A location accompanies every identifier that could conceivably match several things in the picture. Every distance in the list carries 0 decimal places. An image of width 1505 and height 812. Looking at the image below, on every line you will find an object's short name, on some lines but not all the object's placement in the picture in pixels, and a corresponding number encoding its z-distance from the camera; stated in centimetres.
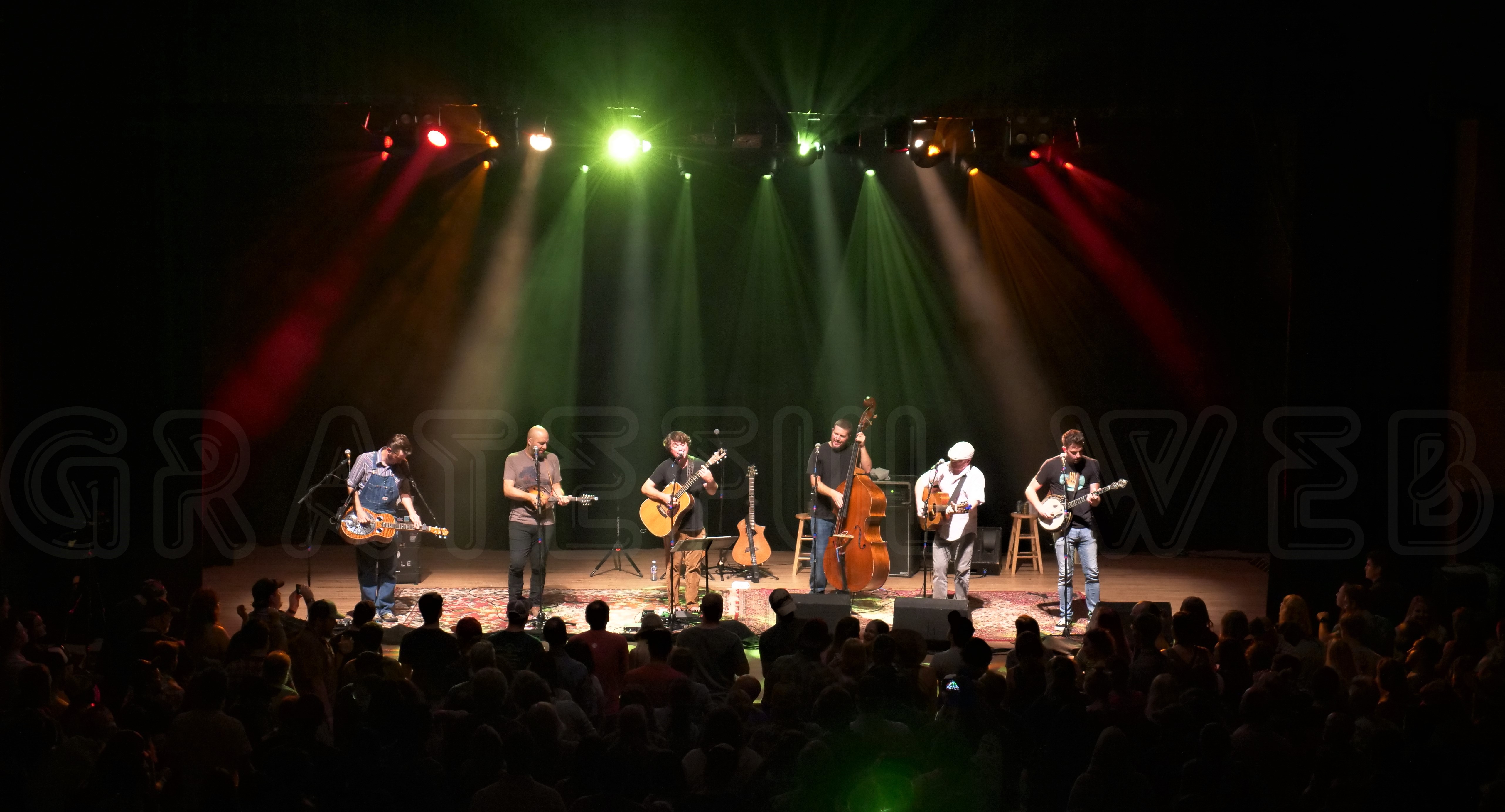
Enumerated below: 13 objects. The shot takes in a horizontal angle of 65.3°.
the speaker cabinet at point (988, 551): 1318
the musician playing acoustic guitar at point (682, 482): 1093
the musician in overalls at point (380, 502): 1024
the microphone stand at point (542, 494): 1027
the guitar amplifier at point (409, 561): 1212
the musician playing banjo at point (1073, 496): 996
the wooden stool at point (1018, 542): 1346
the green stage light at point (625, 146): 1209
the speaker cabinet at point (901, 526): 1282
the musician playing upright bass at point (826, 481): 1085
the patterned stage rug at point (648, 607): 1063
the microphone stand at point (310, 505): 1012
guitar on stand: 1254
